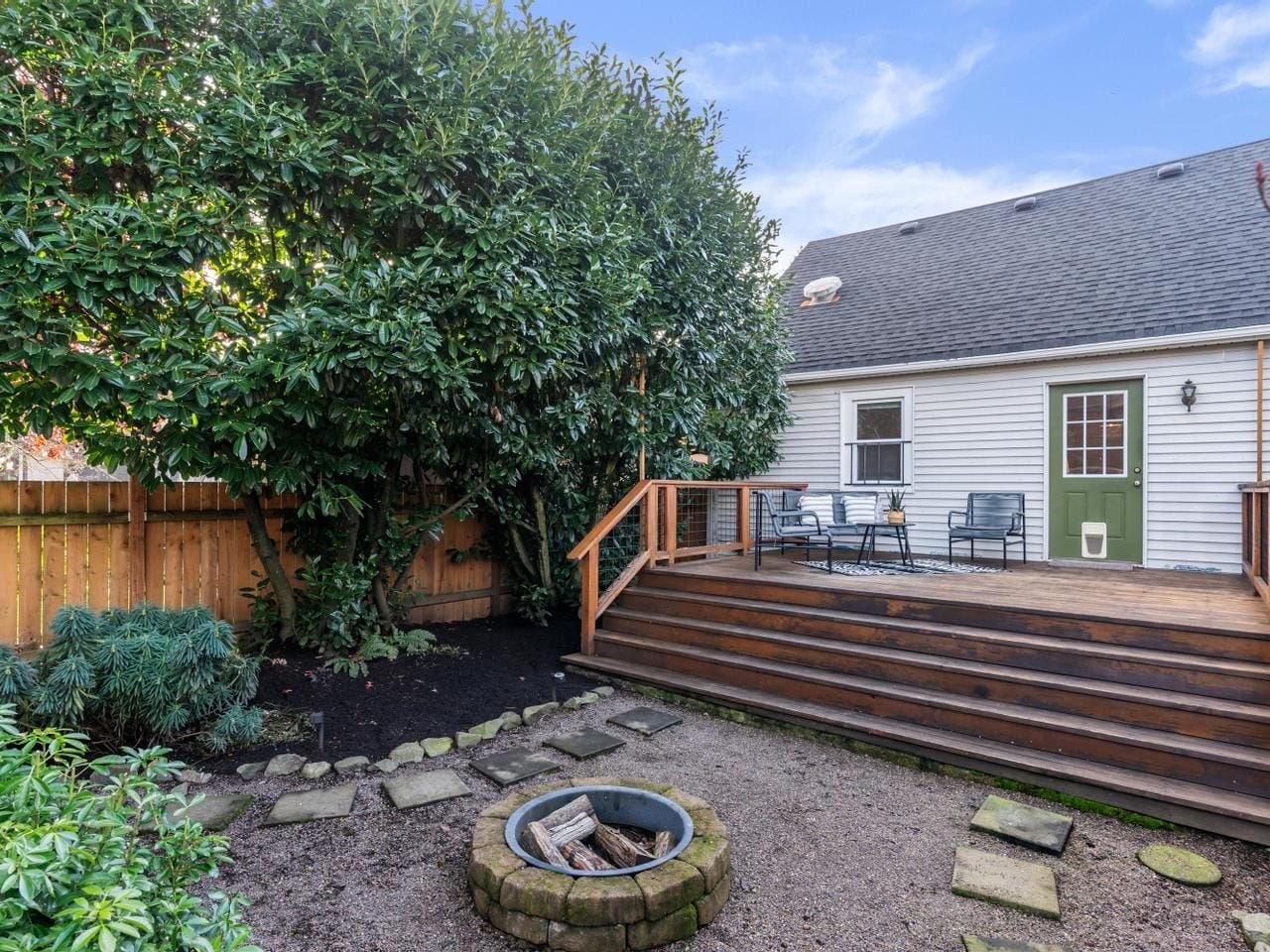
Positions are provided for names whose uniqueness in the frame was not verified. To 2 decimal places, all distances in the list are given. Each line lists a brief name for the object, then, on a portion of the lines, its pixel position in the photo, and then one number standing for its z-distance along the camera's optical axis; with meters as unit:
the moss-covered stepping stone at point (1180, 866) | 2.50
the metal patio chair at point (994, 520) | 6.42
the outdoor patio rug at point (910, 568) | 5.88
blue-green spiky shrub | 3.20
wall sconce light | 6.15
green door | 6.52
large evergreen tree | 3.37
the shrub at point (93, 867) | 1.02
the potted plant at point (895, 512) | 5.99
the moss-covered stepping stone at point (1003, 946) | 2.11
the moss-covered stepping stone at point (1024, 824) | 2.75
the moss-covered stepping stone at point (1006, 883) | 2.34
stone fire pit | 2.05
